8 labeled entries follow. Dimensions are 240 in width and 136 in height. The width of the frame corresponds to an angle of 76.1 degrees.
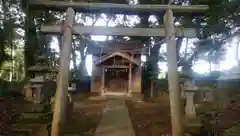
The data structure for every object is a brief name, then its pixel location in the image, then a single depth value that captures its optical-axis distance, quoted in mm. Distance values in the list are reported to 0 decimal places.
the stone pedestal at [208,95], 9095
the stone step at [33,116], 4876
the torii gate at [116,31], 3452
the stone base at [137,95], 12735
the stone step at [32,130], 4756
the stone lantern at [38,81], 5511
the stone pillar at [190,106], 5409
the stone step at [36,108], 4977
